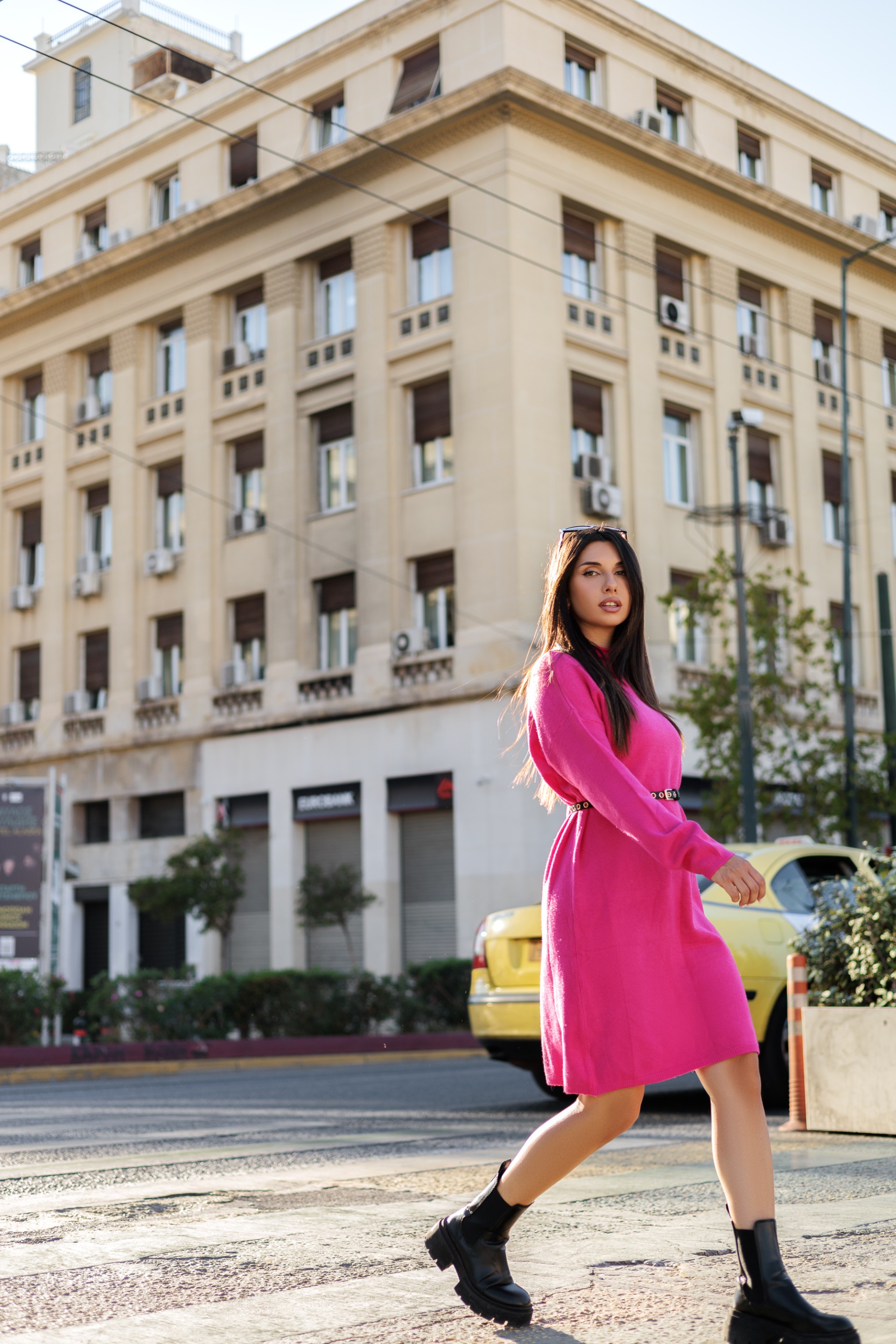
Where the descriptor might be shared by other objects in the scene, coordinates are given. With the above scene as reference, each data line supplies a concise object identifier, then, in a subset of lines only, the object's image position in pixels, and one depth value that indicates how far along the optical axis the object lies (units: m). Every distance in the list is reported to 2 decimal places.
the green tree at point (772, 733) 25.94
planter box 7.77
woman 3.44
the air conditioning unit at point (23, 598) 35.25
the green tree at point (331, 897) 27.23
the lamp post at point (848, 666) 25.59
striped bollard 8.36
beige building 27.22
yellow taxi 9.58
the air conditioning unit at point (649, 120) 29.12
